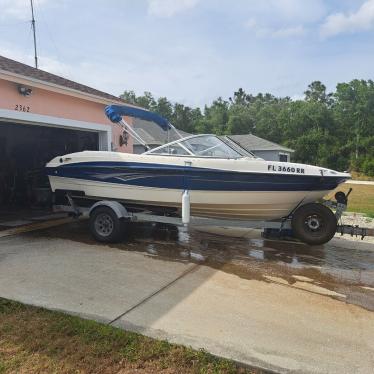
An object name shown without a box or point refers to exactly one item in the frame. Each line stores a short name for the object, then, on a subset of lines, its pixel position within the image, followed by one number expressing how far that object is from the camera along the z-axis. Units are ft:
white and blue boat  21.62
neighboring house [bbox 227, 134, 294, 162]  120.67
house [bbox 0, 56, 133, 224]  27.76
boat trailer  21.85
